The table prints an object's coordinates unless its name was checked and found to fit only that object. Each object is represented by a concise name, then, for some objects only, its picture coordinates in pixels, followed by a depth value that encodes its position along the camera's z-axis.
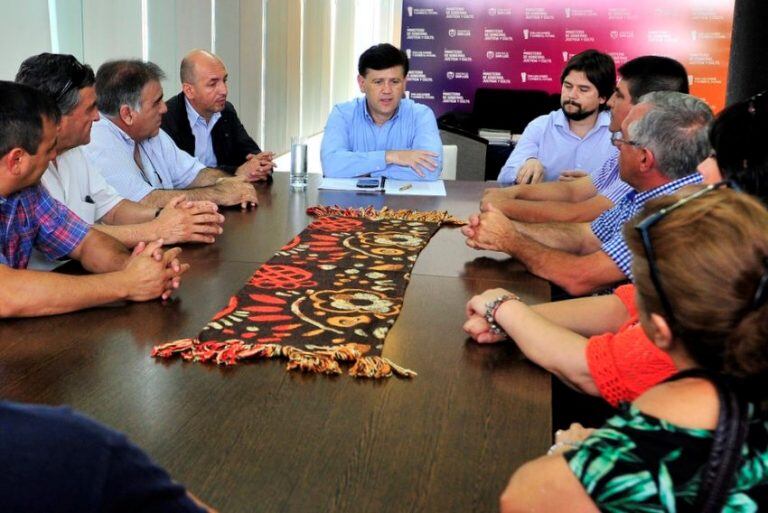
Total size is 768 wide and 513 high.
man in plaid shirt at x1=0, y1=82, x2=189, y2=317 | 1.71
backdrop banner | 9.02
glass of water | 3.46
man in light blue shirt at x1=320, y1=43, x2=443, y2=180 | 3.80
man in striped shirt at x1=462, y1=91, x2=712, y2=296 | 2.19
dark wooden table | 1.10
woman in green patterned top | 0.86
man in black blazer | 3.99
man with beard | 4.09
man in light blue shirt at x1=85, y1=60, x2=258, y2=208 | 3.04
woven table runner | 1.52
